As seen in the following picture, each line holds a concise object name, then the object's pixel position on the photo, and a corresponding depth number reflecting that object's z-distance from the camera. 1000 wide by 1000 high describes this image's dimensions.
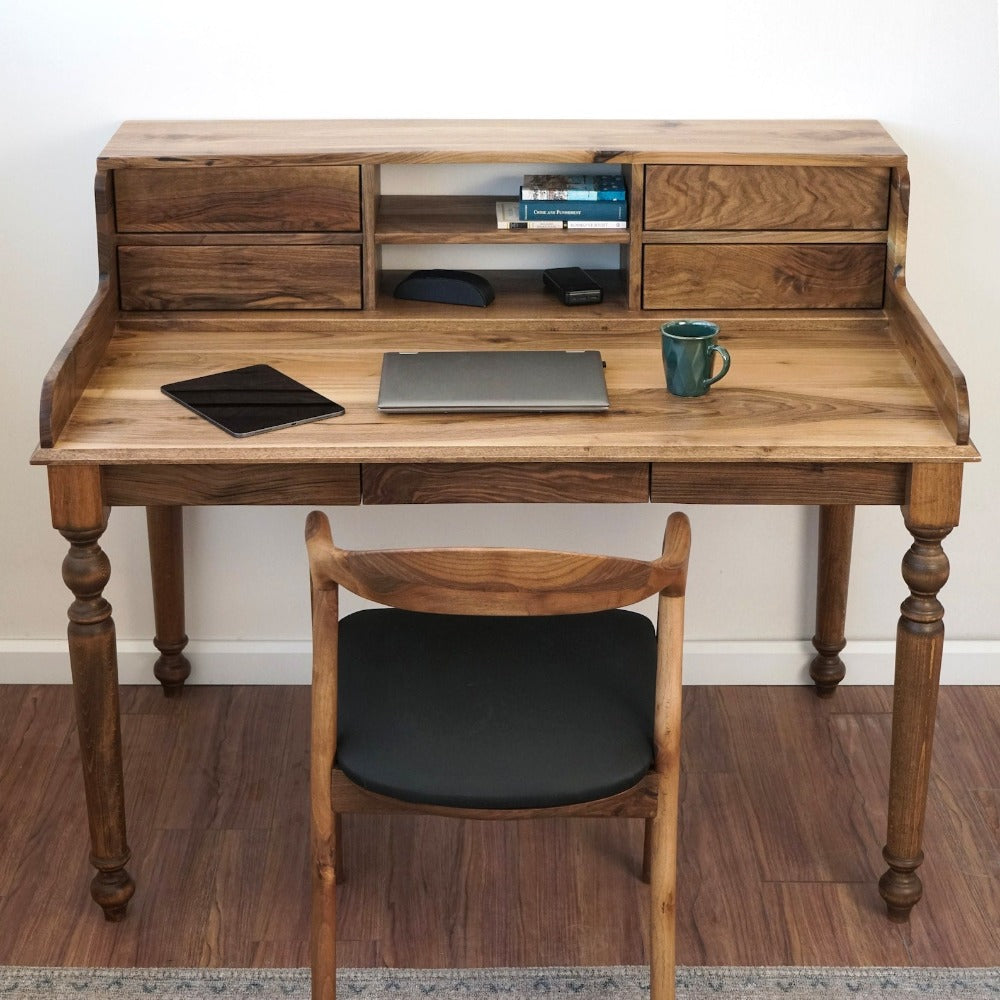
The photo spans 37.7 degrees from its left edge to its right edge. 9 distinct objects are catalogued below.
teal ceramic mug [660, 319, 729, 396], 2.01
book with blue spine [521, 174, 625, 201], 2.30
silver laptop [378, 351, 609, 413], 2.00
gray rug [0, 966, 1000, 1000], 2.04
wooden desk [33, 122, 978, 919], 1.92
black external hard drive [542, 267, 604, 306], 2.36
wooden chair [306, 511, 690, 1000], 1.56
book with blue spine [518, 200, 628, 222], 2.30
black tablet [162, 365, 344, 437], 1.96
